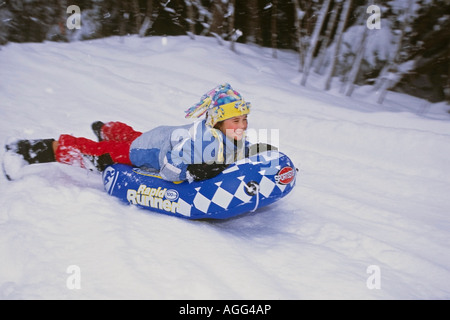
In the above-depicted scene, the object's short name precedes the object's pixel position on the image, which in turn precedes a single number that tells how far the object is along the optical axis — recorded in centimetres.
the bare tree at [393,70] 562
